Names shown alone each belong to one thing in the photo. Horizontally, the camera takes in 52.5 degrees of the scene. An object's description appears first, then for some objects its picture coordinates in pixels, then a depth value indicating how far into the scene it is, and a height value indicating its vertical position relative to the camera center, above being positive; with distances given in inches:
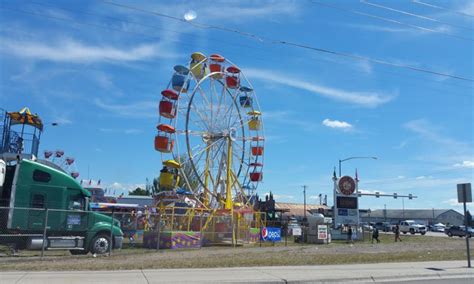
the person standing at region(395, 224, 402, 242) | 1599.4 -16.2
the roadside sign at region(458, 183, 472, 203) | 700.0 +51.8
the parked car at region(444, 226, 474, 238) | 2337.5 -14.1
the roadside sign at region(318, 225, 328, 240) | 1384.1 -19.2
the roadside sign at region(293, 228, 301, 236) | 1534.2 -21.8
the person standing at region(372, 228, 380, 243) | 1533.0 -26.7
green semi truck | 725.9 +8.3
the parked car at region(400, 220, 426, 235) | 2522.1 -2.3
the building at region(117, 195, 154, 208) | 2479.0 +106.7
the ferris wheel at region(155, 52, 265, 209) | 1262.3 +235.8
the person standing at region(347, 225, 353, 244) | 1536.7 -27.1
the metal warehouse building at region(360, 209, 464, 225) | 5349.4 +133.8
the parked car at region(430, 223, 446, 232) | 3287.6 +0.3
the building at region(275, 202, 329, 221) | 4404.0 +177.5
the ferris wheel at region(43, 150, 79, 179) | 2183.9 +288.7
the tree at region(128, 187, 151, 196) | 4294.5 +267.1
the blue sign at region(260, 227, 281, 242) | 1286.9 -26.9
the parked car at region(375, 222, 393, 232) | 2828.7 -6.4
